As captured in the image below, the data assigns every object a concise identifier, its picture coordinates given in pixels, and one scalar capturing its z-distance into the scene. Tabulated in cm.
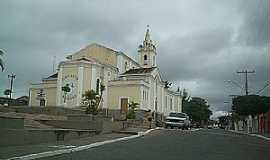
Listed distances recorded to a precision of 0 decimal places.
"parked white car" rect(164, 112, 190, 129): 2699
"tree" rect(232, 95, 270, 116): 3913
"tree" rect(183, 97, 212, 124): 6774
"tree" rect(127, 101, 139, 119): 2462
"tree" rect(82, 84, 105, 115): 1950
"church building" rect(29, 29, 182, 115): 3616
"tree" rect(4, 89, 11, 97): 4247
